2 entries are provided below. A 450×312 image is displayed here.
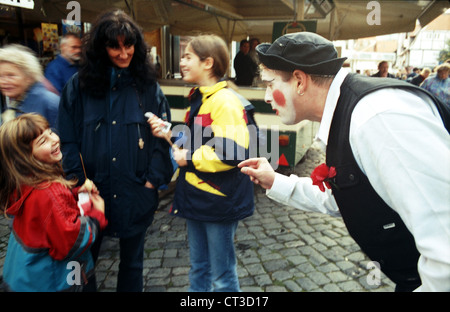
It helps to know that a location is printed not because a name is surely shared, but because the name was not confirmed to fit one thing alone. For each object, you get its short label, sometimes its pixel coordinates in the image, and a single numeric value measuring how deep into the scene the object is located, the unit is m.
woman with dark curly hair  2.11
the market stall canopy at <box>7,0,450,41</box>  5.70
